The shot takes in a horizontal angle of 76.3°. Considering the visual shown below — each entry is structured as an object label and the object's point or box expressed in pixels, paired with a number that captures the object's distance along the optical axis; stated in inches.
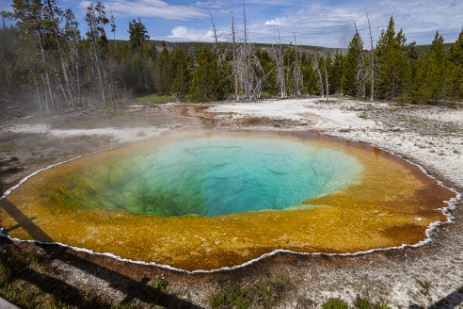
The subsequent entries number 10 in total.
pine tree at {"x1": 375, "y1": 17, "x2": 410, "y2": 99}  1073.5
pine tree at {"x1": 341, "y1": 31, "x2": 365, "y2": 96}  1278.3
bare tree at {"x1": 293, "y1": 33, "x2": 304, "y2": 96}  1379.6
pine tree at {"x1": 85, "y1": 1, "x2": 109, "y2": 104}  1046.6
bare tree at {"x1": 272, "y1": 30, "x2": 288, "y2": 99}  1311.6
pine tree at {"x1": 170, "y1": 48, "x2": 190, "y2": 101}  1473.9
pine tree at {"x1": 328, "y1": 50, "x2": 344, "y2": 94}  1542.8
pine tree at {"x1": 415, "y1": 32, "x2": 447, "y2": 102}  976.6
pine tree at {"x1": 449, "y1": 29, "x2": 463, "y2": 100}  988.5
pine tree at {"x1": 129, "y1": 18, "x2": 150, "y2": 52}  2313.0
